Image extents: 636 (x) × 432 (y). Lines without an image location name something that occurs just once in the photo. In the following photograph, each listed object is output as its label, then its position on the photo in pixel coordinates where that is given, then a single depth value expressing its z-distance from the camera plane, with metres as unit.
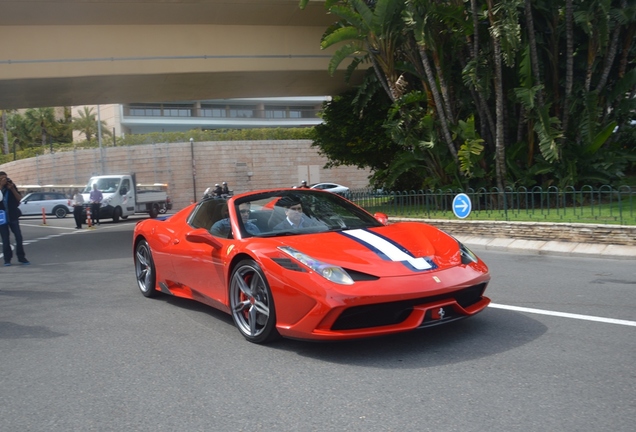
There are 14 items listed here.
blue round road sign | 14.14
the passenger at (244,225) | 6.22
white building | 67.69
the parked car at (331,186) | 44.22
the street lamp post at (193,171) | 47.39
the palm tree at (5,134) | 68.04
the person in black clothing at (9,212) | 12.27
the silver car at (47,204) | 37.19
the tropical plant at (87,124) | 69.00
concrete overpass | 17.77
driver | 6.29
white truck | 28.84
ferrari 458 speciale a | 4.95
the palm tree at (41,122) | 70.94
